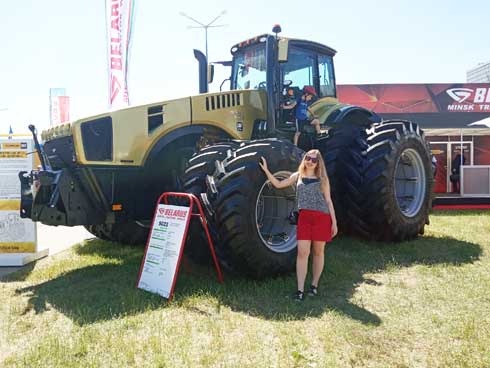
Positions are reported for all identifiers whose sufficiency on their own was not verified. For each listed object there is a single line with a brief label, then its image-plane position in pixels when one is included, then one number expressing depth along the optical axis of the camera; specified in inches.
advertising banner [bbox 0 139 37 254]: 273.7
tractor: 184.9
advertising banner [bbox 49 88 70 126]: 874.1
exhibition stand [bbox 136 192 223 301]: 177.3
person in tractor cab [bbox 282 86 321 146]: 254.2
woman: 176.6
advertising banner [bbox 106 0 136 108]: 474.3
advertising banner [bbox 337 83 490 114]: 768.9
